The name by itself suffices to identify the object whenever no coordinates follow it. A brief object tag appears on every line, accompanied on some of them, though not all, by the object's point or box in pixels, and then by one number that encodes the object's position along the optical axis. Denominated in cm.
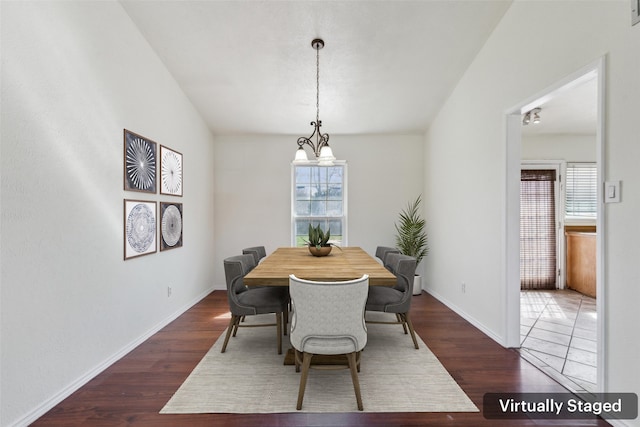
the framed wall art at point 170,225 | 328
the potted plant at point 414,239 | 454
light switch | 169
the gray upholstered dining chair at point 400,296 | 262
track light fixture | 380
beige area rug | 189
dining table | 199
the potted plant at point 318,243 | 295
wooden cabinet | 429
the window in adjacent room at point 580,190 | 480
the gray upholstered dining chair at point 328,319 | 174
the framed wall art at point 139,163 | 269
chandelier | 283
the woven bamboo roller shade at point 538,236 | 476
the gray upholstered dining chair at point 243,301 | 257
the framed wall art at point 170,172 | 329
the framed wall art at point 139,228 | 267
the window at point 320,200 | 492
